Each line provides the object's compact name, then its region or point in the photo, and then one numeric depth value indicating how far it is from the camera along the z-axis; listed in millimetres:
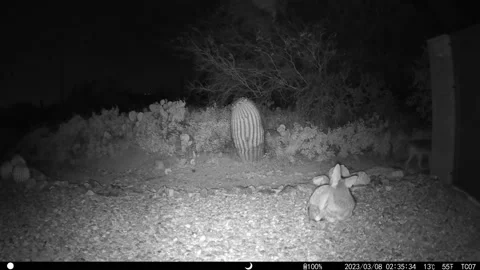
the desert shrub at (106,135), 7992
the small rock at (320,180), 5439
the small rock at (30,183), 5857
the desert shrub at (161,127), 7967
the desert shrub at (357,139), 7453
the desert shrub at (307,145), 7469
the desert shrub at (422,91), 7129
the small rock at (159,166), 7234
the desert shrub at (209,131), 7934
